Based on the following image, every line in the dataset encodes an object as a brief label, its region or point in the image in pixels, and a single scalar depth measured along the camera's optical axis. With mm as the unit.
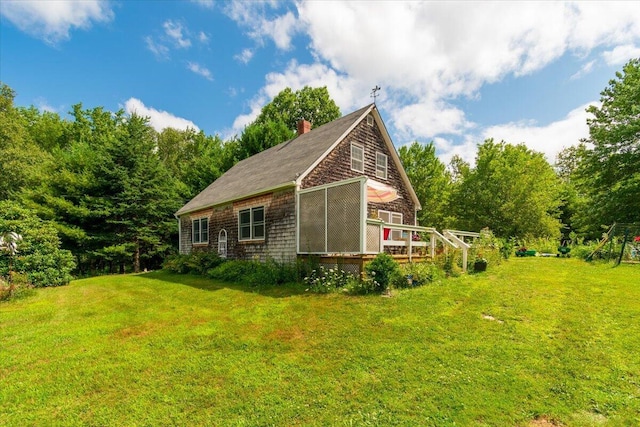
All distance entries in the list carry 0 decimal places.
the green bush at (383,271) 7543
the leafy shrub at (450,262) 9664
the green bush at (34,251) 10633
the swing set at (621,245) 11646
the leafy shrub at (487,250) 10842
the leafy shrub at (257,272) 9891
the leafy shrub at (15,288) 8328
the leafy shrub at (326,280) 8266
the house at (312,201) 8773
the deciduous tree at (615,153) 17375
